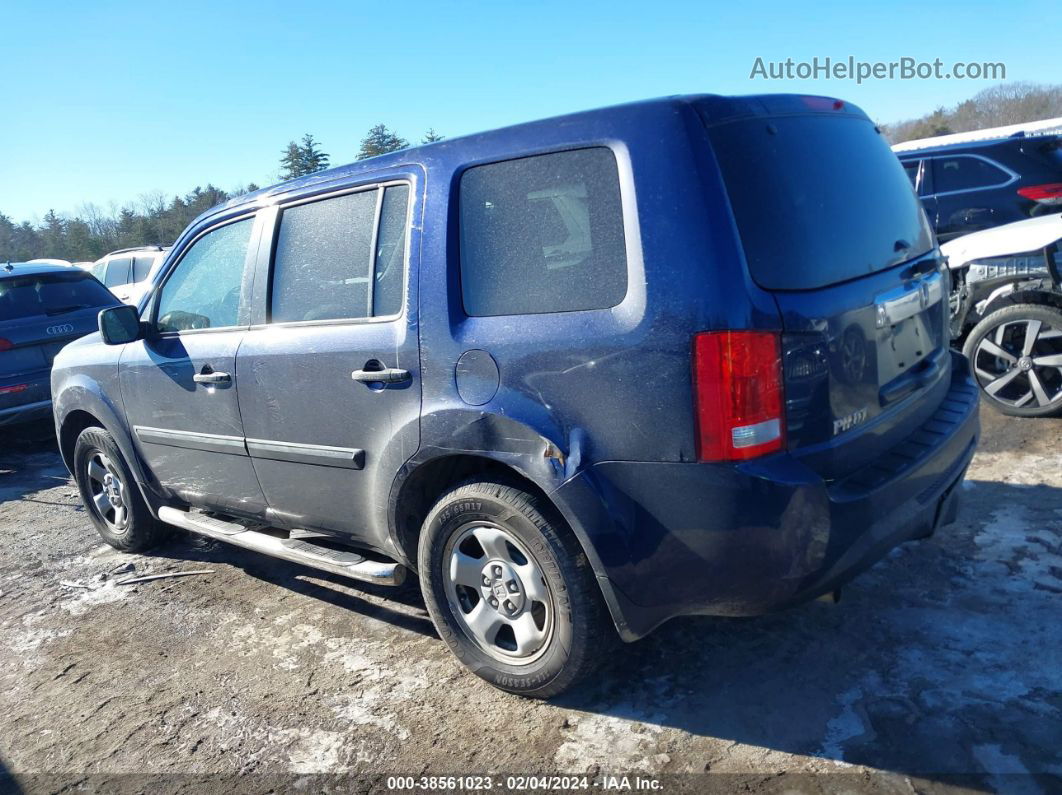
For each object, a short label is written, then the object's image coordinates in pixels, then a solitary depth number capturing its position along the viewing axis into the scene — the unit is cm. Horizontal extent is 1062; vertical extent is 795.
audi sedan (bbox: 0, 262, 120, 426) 729
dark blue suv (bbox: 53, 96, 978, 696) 238
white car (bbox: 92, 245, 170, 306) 1534
